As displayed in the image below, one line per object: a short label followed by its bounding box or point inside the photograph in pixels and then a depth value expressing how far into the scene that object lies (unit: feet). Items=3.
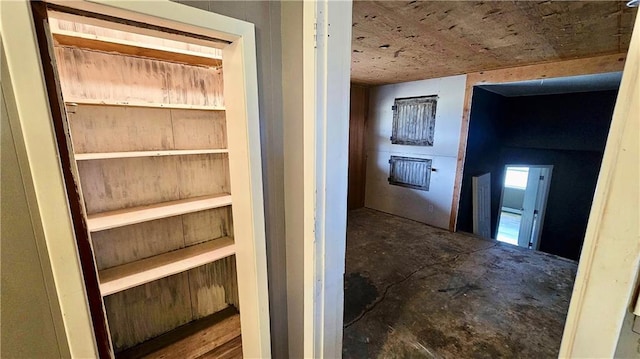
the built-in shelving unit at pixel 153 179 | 4.91
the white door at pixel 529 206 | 15.44
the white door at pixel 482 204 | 13.00
